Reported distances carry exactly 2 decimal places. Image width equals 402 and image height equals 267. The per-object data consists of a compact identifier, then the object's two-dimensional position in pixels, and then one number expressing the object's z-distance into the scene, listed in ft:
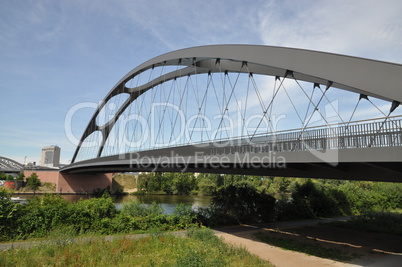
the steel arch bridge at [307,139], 27.84
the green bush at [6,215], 38.73
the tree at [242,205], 58.17
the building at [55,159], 619.87
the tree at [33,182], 179.63
